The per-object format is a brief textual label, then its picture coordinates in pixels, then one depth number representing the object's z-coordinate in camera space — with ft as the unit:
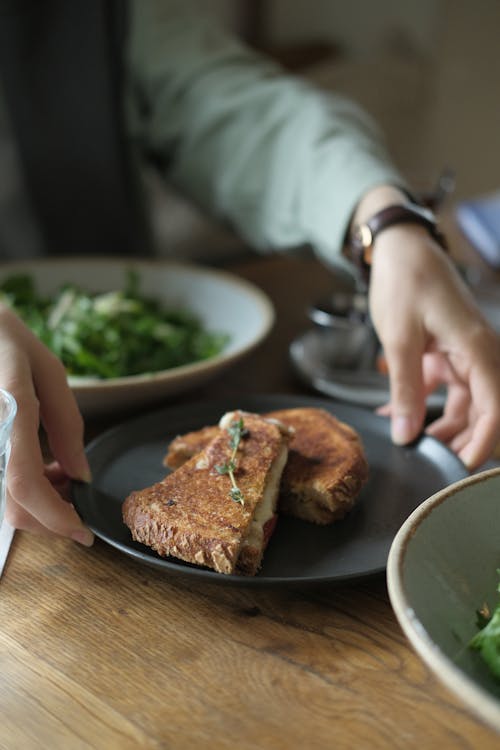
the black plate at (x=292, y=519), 2.60
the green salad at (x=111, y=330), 4.24
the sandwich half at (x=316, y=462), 2.88
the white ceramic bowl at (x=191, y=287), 4.56
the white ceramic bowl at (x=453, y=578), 1.83
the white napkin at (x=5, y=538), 2.86
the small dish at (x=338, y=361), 4.21
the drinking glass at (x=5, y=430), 2.50
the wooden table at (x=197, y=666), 2.14
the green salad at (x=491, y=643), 2.04
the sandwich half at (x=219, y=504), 2.56
